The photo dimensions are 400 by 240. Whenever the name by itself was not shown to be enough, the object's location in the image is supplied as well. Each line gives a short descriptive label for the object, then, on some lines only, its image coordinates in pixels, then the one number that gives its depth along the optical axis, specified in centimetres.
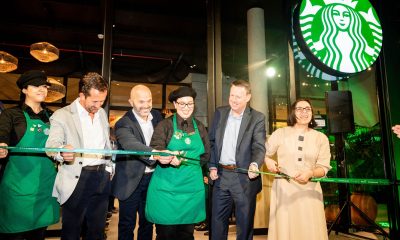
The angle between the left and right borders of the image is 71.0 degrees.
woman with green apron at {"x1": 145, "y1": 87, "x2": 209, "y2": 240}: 243
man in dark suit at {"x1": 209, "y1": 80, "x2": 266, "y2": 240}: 265
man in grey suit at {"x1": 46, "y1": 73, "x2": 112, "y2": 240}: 232
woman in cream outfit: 268
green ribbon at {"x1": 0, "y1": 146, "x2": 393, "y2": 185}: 210
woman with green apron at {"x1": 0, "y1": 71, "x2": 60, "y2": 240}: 238
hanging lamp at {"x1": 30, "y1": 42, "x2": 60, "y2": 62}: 526
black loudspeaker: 413
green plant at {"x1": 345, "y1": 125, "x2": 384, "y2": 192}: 618
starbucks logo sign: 337
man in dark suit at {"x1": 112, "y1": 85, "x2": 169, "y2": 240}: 266
